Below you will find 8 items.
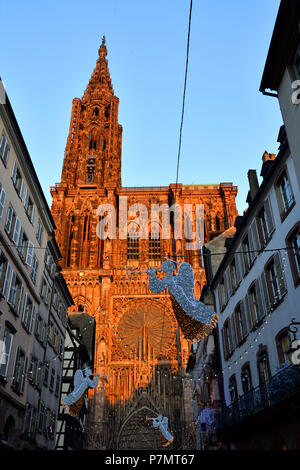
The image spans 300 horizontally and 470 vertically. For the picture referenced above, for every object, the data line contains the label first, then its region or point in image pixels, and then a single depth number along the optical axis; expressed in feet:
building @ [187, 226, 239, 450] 63.72
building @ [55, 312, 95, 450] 79.10
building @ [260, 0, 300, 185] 33.19
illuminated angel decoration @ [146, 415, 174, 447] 94.99
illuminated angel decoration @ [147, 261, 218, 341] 39.41
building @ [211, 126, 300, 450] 36.35
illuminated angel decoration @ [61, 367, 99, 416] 67.31
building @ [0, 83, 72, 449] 47.50
